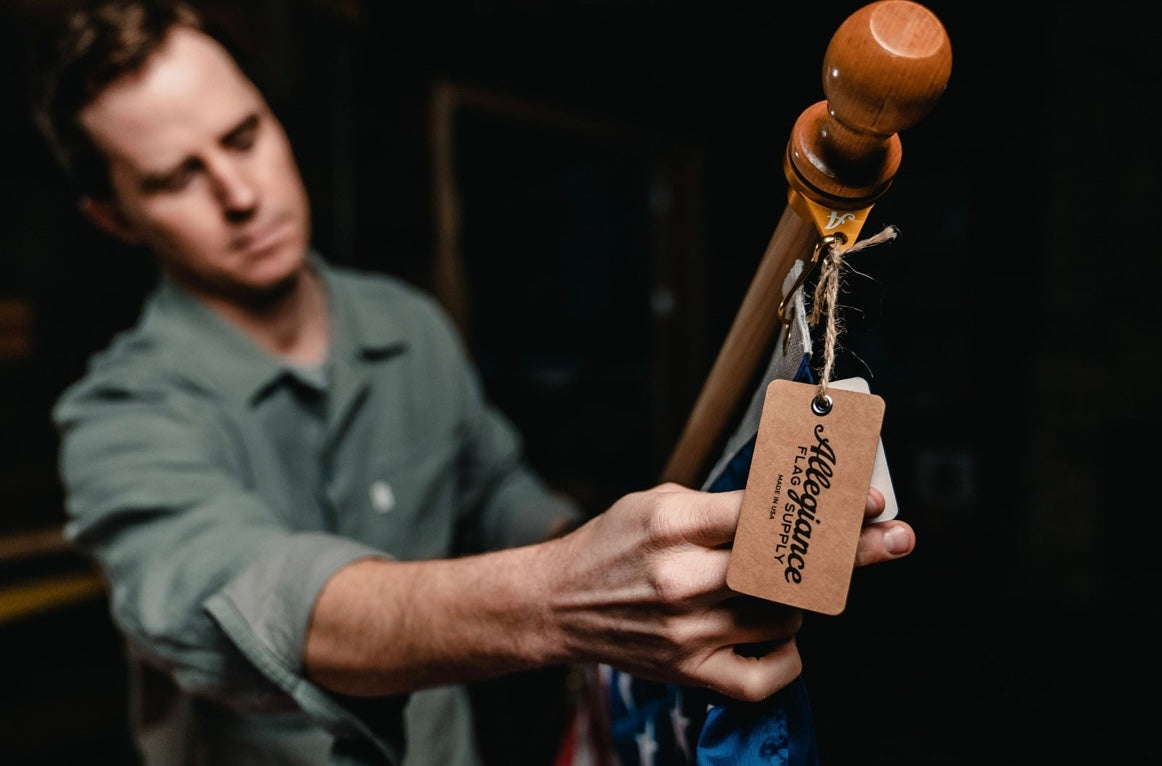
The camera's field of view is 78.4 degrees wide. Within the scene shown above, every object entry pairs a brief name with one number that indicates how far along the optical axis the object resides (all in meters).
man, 0.54
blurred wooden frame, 3.40
